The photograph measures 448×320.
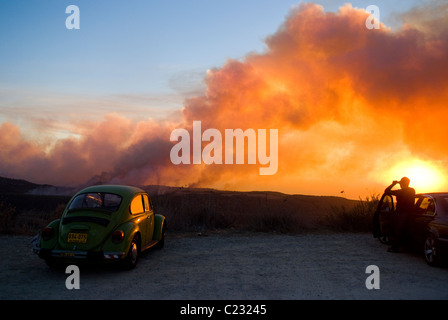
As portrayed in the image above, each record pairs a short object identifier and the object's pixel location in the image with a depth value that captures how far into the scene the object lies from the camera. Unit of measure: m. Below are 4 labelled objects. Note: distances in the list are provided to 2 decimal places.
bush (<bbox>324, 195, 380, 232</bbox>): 16.67
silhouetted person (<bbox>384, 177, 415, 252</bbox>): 11.23
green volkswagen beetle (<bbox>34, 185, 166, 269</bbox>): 8.80
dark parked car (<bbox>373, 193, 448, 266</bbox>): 9.65
